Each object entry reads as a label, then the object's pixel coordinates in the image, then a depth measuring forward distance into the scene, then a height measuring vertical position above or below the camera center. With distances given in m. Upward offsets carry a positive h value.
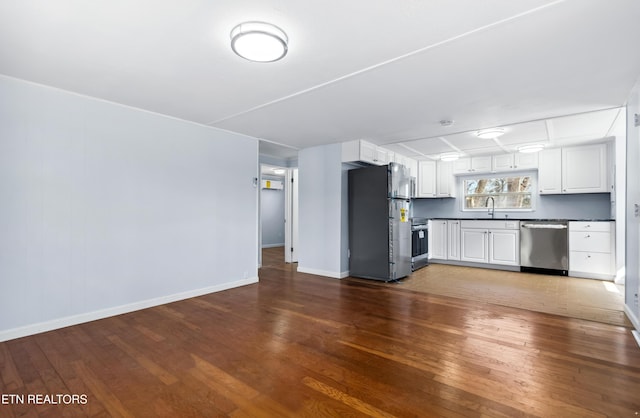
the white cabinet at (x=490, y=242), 5.78 -0.67
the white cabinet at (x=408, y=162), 6.27 +1.05
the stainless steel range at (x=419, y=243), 5.70 -0.69
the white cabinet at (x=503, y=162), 6.12 +0.96
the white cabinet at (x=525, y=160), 5.89 +0.96
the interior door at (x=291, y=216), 6.93 -0.17
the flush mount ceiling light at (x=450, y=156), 6.28 +1.13
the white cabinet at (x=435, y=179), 6.93 +0.69
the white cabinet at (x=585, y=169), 5.29 +0.72
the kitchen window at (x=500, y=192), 6.31 +0.36
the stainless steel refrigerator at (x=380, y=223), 4.88 -0.24
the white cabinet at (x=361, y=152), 5.04 +0.98
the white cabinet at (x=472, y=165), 6.39 +0.96
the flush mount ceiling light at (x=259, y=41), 1.95 +1.12
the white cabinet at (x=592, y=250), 4.94 -0.70
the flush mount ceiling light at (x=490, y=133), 4.34 +1.12
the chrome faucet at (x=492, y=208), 6.66 +0.01
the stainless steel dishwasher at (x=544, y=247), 5.35 -0.70
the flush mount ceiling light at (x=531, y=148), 5.37 +1.12
